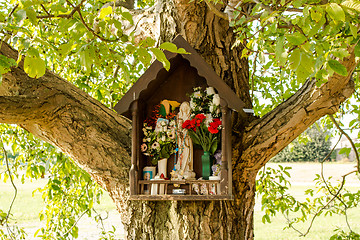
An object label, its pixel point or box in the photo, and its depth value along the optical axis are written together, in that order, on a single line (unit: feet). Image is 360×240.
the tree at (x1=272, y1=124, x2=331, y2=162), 61.52
